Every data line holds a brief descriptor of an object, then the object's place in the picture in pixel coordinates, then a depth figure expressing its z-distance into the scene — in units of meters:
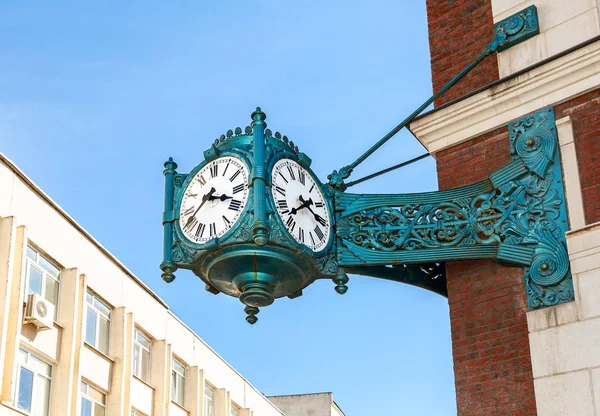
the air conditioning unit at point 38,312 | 27.55
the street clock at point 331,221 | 9.00
